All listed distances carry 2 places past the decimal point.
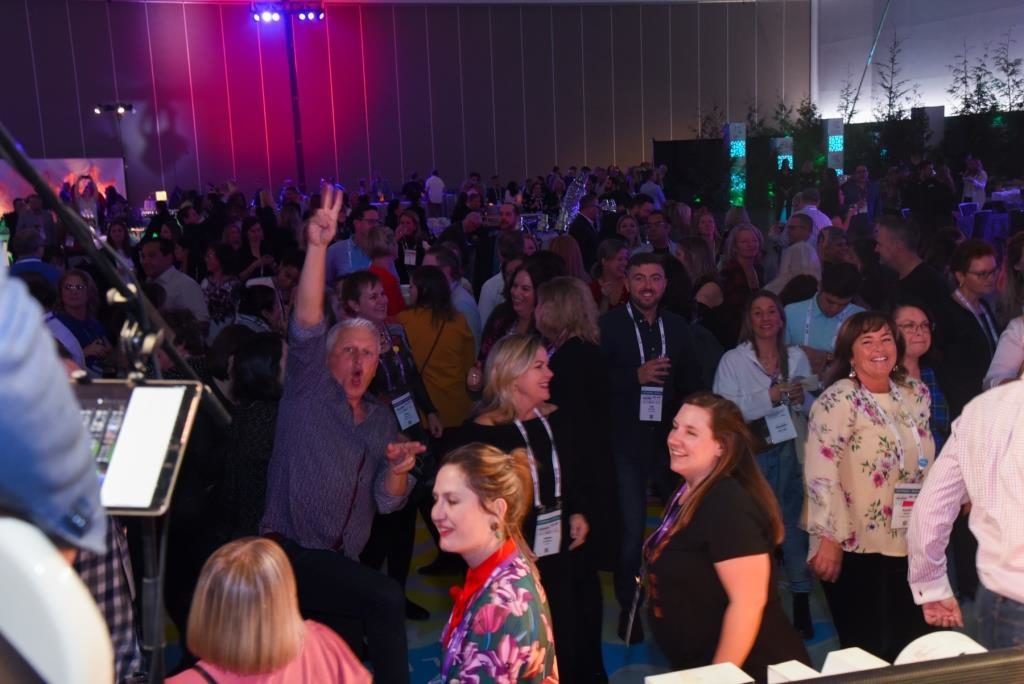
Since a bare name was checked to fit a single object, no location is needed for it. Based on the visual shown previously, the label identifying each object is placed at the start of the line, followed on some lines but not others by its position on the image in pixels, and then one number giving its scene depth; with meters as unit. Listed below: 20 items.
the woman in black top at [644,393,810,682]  2.42
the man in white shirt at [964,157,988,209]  10.28
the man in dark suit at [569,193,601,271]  8.28
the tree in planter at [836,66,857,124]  14.80
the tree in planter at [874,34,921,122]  13.16
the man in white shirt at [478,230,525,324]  5.47
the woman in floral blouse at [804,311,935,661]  3.25
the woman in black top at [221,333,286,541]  3.26
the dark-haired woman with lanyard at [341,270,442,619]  4.11
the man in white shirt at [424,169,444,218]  17.94
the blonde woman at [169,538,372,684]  2.03
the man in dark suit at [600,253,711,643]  4.19
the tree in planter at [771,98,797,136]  14.12
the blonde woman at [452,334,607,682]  3.18
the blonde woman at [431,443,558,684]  2.16
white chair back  0.72
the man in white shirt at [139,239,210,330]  5.84
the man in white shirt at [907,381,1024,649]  2.34
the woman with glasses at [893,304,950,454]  3.78
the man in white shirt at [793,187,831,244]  7.83
